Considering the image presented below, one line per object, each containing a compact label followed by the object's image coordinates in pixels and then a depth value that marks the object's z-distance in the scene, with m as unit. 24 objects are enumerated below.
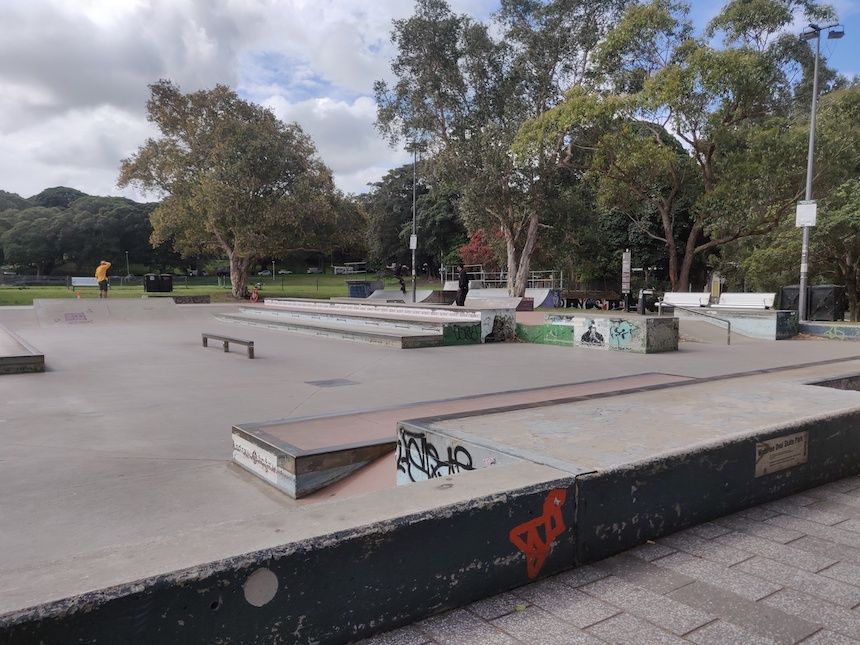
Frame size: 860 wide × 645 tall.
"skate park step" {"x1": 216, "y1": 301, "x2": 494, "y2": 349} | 13.72
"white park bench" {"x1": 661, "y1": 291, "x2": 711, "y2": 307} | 22.66
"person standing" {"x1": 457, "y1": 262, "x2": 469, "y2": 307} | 20.41
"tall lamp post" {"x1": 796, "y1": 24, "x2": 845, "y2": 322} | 16.14
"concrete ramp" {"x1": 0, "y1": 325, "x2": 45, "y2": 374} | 9.34
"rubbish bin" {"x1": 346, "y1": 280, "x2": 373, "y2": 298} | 37.66
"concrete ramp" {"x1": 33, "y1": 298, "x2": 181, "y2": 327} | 20.62
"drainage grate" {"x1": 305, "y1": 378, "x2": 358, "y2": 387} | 8.66
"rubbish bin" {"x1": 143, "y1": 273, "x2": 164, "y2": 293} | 31.03
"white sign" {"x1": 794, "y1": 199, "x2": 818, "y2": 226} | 16.08
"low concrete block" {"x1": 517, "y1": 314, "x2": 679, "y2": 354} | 12.47
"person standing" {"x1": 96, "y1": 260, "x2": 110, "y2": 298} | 25.25
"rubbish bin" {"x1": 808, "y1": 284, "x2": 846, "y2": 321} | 18.56
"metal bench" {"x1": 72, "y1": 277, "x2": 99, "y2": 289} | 37.81
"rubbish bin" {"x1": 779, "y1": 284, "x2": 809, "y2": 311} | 20.33
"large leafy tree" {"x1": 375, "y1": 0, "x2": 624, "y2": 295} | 25.41
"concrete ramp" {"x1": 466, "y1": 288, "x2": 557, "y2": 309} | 30.53
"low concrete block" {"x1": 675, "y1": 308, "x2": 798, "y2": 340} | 15.74
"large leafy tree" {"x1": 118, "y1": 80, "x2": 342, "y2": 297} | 28.95
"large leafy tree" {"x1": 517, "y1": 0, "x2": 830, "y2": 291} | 22.36
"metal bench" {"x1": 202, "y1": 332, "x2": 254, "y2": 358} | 11.41
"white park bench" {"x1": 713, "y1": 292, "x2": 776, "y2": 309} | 21.75
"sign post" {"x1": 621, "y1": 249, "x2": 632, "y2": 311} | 18.66
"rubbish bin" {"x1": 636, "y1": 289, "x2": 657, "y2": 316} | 18.80
